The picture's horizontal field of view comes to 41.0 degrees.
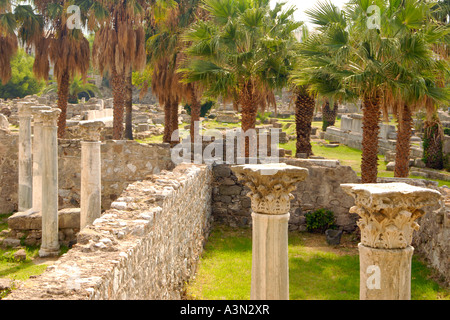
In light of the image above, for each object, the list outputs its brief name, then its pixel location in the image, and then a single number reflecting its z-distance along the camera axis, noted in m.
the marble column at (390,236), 6.47
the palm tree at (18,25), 22.27
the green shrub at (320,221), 14.94
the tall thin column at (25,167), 15.69
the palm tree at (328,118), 37.16
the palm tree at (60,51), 22.11
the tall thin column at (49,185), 12.57
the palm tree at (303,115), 20.22
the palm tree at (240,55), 16.06
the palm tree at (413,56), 12.57
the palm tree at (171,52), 21.81
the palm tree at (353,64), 12.70
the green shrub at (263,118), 43.02
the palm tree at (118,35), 21.78
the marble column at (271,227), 7.83
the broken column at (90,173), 12.09
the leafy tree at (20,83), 59.00
